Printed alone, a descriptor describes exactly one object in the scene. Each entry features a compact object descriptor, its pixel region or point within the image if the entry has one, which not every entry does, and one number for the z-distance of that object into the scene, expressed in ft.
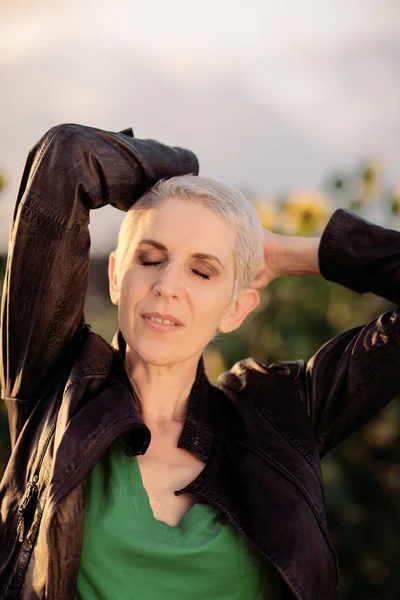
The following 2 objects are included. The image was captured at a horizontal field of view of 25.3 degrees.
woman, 6.66
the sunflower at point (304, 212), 13.25
